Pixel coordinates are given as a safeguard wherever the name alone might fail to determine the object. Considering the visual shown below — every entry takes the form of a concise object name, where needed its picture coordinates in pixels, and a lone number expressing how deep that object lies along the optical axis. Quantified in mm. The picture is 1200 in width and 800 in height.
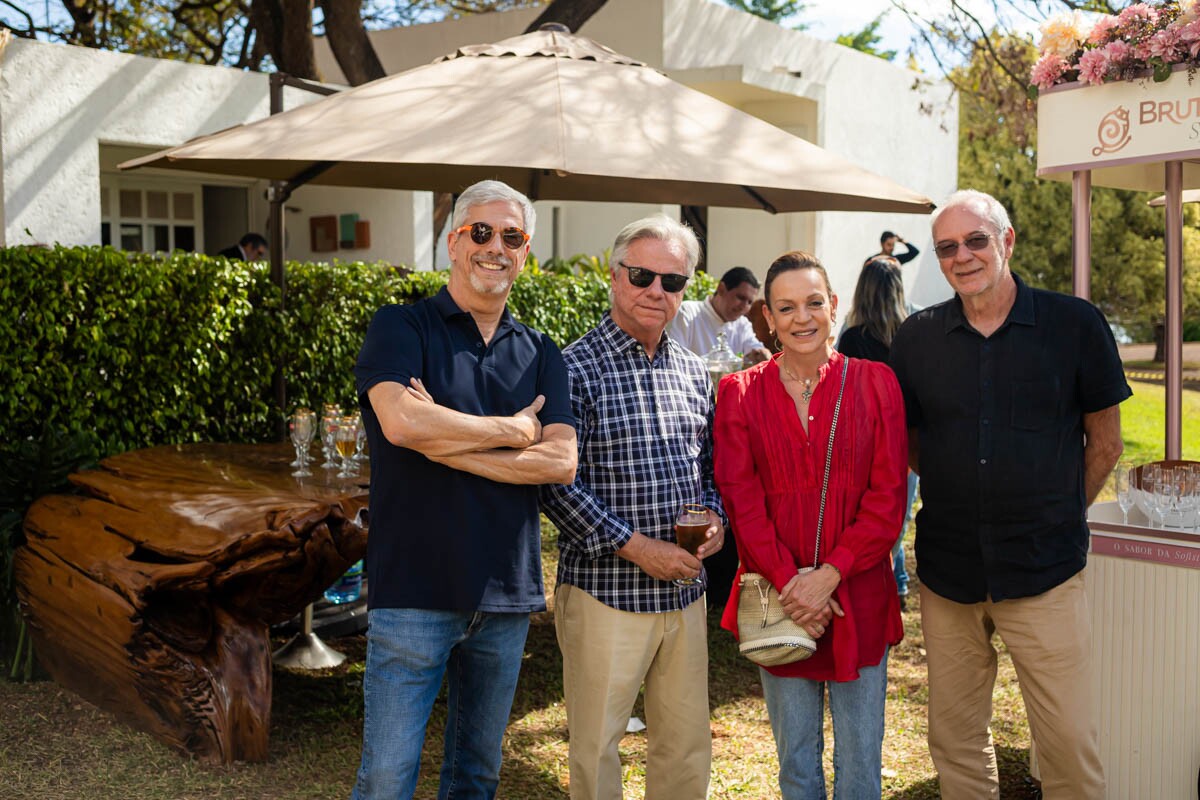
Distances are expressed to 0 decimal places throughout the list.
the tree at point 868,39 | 39312
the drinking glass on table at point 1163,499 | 3881
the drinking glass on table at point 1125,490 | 4027
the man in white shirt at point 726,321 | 6902
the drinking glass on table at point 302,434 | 4848
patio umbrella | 4270
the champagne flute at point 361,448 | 4863
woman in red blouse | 3172
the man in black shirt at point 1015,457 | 3338
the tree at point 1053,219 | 16844
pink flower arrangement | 3834
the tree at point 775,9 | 40219
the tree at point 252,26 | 10500
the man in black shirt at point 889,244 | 10079
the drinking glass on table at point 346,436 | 4707
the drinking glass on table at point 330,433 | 4793
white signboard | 3885
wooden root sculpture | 4215
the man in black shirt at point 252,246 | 10461
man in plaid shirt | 3242
